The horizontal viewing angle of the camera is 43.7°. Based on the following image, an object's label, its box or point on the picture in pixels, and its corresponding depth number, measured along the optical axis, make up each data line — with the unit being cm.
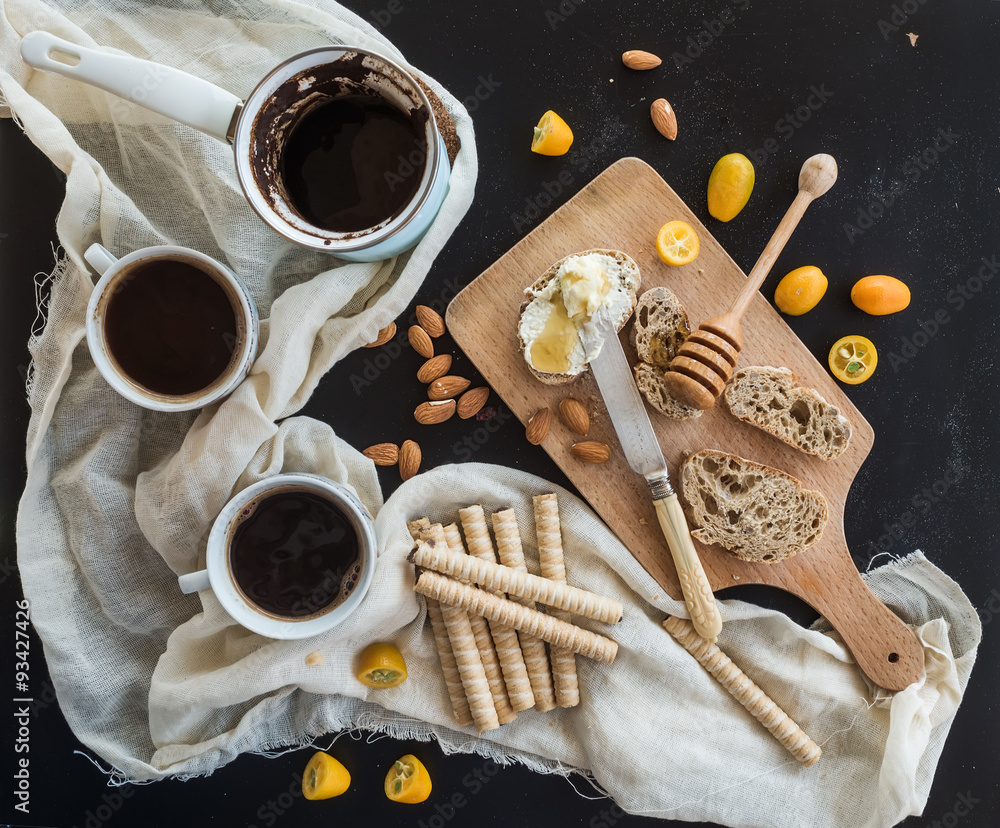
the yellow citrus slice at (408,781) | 74
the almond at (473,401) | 75
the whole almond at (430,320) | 74
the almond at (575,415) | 73
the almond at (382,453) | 75
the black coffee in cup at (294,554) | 70
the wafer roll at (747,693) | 73
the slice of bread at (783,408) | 73
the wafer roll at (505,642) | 73
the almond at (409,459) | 75
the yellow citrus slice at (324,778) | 74
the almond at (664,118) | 74
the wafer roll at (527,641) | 73
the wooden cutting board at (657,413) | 74
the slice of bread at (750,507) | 73
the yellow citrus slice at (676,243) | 73
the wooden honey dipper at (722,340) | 71
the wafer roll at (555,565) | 73
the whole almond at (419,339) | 74
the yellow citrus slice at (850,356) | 75
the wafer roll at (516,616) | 71
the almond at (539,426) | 73
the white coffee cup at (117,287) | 67
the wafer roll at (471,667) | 72
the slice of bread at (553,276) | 72
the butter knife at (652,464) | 72
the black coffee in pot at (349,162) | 67
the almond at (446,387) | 74
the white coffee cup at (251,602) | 68
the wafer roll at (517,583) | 71
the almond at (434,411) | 74
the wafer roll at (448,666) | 74
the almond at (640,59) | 74
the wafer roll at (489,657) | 74
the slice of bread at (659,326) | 73
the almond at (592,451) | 73
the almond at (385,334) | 74
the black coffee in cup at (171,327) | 68
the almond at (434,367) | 74
